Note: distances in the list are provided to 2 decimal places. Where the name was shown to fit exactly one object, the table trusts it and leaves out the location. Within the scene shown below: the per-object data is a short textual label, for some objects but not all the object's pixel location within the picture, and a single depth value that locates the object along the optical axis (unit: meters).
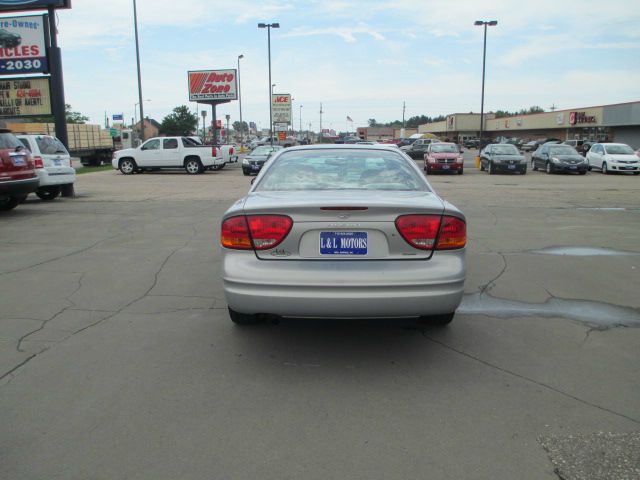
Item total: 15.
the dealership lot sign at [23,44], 15.23
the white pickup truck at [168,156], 27.55
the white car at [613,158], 25.61
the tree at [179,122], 92.56
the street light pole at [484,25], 37.47
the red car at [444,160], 26.02
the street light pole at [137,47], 33.44
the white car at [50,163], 14.30
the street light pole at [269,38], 43.25
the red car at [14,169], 11.13
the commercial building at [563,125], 53.35
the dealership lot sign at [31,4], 14.91
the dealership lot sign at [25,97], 16.06
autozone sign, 39.31
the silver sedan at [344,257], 3.73
